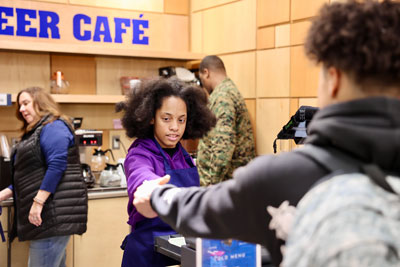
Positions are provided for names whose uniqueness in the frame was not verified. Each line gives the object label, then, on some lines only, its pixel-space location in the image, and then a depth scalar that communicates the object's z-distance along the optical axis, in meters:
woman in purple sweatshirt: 2.12
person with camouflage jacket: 4.24
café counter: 4.07
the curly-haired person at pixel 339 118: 0.91
